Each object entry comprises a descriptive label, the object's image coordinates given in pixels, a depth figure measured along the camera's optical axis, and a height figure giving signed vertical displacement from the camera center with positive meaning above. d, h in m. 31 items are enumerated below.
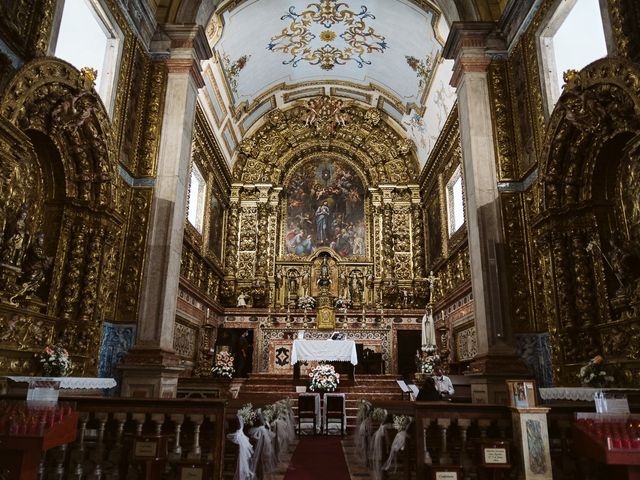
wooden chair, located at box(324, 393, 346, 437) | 10.51 -0.49
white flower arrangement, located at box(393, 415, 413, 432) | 5.59 -0.40
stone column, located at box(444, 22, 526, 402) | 8.40 +3.37
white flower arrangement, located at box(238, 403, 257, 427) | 6.18 -0.38
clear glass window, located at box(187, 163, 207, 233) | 15.14 +5.69
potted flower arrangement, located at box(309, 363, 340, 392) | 10.64 +0.13
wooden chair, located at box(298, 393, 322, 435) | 10.85 -0.44
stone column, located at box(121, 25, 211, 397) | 8.39 +2.89
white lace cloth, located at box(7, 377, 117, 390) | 5.82 +0.00
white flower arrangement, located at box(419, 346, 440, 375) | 12.48 +0.68
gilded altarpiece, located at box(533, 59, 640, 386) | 6.32 +2.38
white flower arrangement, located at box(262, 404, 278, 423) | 6.86 -0.39
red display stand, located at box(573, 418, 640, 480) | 3.92 -0.43
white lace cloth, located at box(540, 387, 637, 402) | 6.01 -0.06
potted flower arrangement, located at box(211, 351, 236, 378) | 12.24 +0.43
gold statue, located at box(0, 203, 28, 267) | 6.16 +1.73
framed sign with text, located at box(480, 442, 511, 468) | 4.63 -0.62
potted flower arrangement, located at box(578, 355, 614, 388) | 6.22 +0.17
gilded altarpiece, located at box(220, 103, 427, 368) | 17.92 +6.03
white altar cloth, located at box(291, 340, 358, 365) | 13.08 +0.89
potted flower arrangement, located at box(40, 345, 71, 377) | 6.64 +0.27
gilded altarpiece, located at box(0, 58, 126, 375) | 6.20 +2.44
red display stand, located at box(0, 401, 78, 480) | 3.88 -0.43
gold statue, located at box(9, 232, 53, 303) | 6.70 +1.53
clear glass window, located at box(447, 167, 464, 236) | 14.69 +5.54
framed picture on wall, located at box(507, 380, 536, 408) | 4.73 -0.06
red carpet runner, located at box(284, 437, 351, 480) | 6.43 -1.11
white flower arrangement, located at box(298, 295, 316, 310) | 17.31 +2.79
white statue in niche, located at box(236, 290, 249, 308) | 17.61 +2.91
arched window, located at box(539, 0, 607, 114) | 8.52 +5.95
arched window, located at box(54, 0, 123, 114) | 8.95 +5.94
